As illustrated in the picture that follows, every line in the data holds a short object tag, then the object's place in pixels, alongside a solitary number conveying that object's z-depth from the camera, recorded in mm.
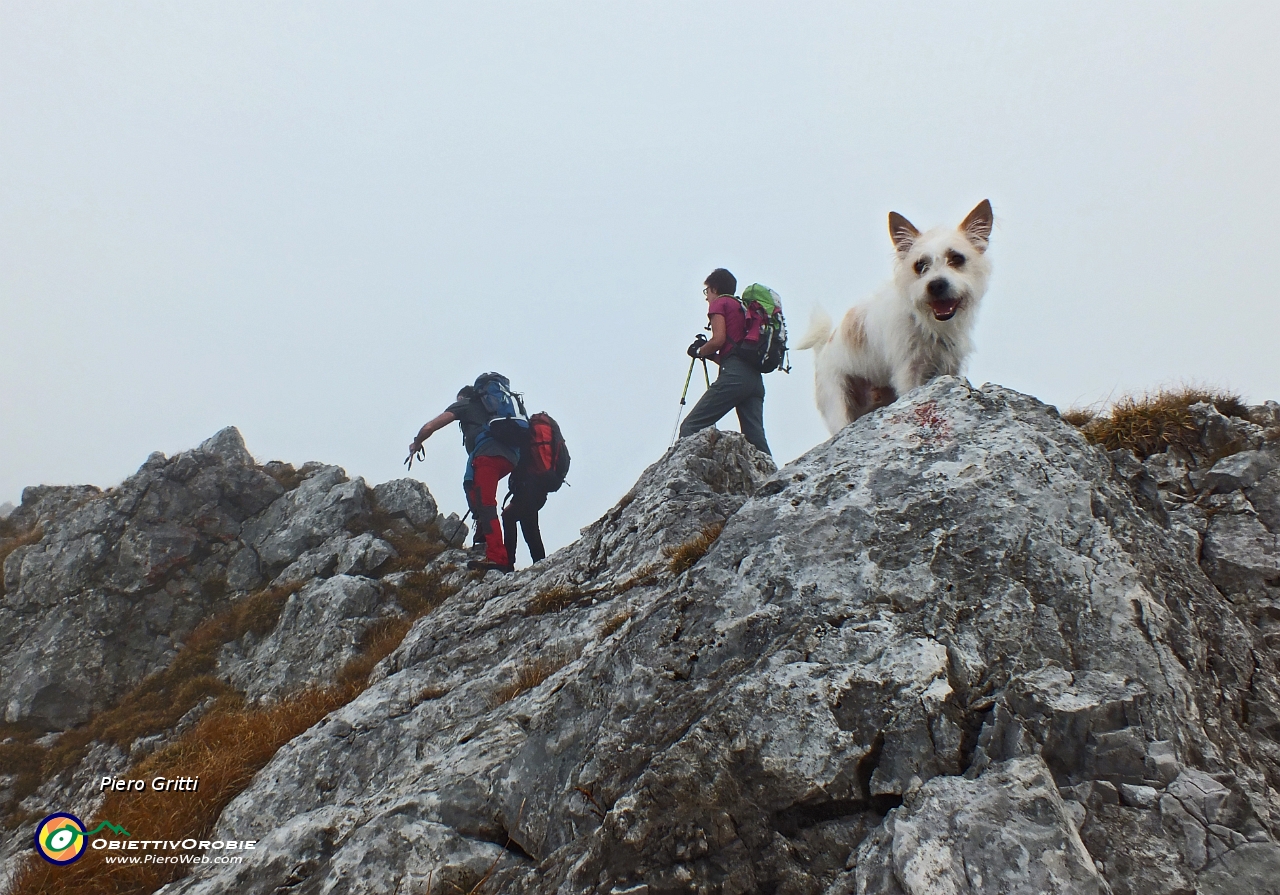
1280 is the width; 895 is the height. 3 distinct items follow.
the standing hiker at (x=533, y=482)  10672
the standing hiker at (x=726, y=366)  8672
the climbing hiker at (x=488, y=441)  10430
